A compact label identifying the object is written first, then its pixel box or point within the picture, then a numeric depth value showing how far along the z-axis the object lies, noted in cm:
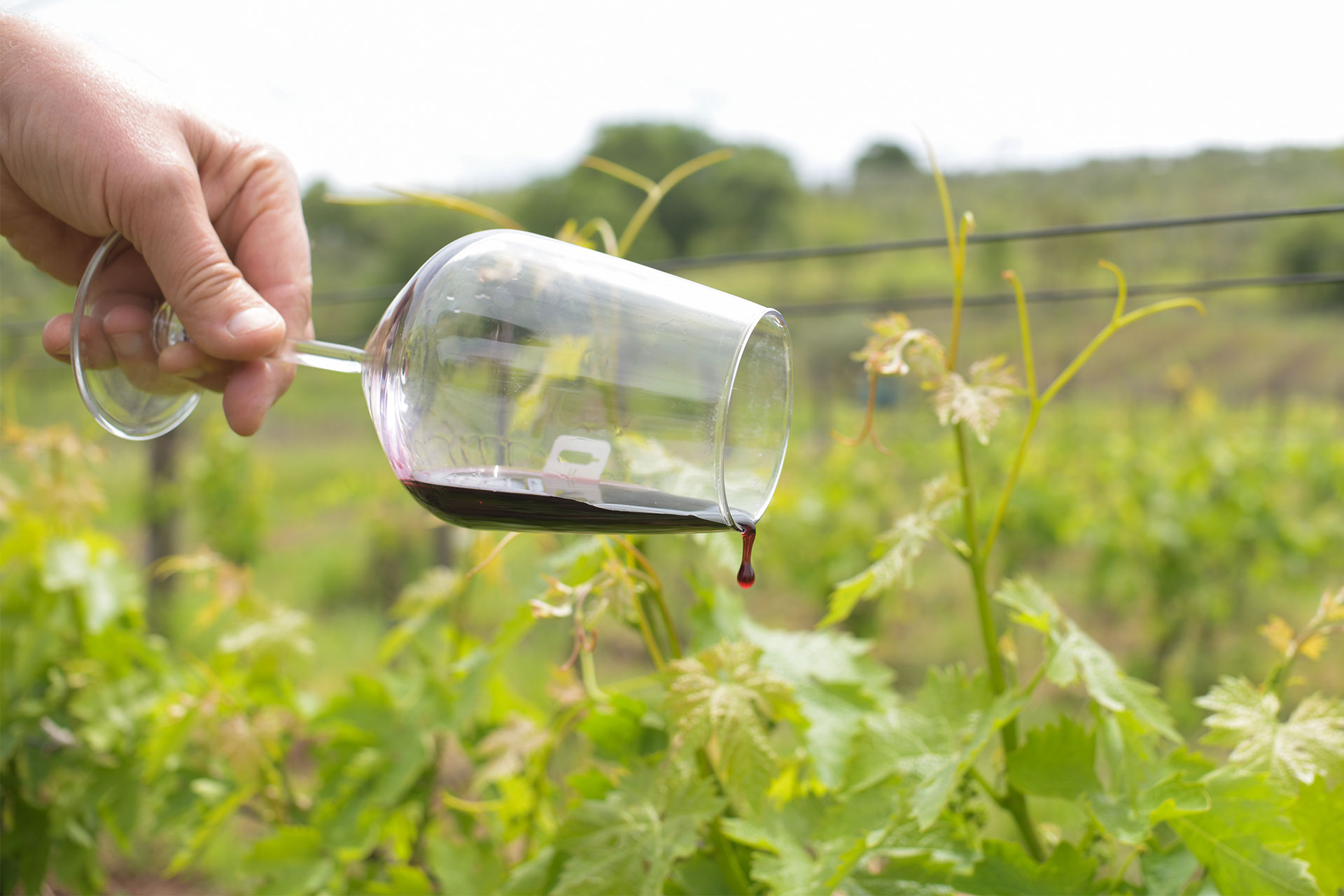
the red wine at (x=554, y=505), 59
